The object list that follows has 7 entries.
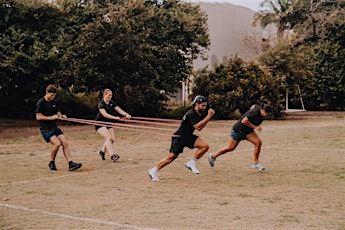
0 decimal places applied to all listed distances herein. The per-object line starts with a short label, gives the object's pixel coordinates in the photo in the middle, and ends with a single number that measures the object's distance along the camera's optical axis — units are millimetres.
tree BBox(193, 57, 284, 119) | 31609
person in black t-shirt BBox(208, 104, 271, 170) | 12734
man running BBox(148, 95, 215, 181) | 11648
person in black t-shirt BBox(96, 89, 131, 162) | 14562
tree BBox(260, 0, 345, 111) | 39344
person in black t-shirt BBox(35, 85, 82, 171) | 12875
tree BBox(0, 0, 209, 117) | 25531
